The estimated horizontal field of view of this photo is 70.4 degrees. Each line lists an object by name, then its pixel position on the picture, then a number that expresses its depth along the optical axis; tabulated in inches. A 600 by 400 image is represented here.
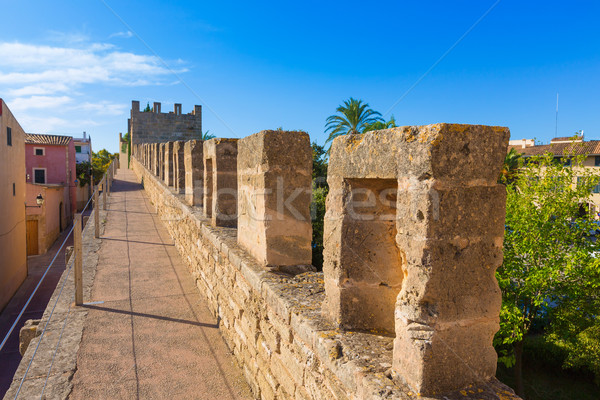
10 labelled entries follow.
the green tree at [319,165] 781.1
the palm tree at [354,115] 869.2
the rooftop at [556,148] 976.9
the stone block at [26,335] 177.6
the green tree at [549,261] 354.6
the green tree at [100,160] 1320.1
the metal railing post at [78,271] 195.8
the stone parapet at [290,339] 77.5
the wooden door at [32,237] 850.1
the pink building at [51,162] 1045.8
